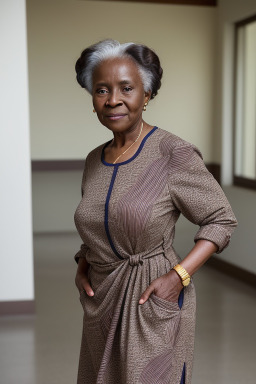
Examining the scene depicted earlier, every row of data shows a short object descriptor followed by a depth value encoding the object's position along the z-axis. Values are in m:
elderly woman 1.87
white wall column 5.12
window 6.98
